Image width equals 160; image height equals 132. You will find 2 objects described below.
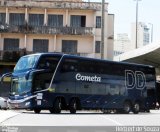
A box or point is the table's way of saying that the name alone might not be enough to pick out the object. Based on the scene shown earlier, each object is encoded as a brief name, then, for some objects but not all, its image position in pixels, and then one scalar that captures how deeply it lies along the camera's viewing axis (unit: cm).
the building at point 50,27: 4884
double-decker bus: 2188
